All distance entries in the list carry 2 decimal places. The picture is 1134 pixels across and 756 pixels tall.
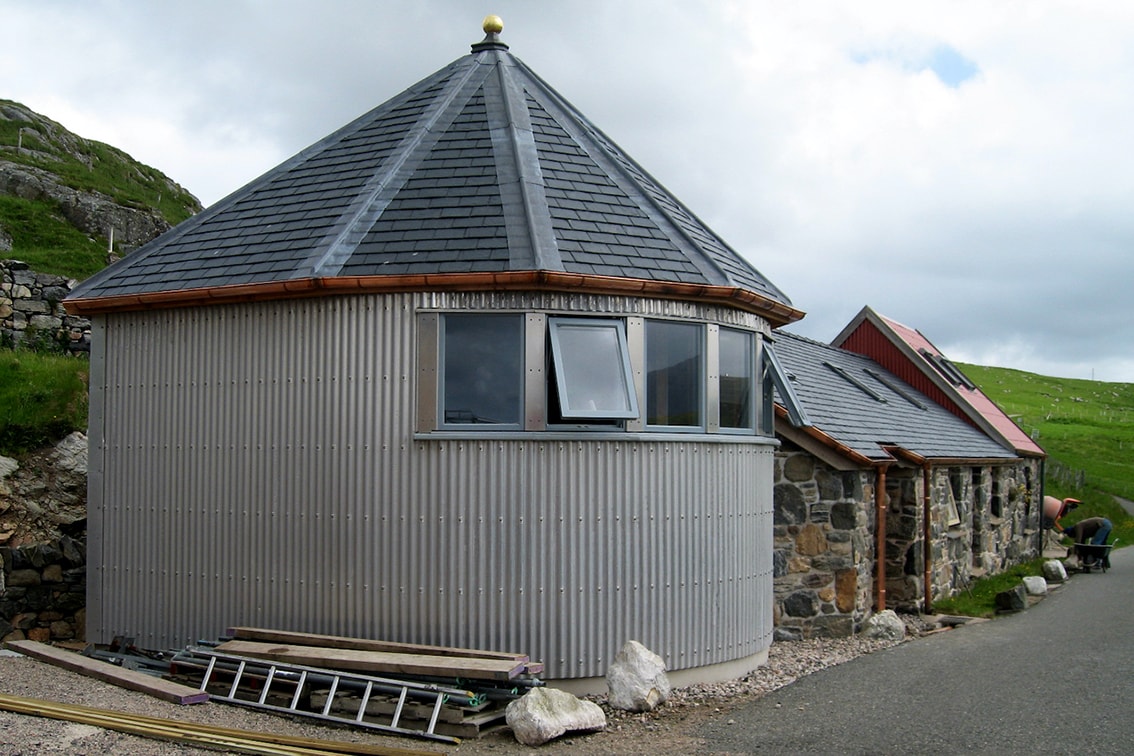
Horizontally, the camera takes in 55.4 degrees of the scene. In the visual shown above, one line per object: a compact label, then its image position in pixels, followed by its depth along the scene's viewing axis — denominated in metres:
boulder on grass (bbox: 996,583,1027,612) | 17.14
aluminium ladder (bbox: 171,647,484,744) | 8.73
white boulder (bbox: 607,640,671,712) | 9.52
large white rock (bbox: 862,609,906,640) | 14.31
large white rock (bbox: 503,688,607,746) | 8.51
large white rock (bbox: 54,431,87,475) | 14.59
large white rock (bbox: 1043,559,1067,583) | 22.05
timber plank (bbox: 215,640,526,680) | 8.91
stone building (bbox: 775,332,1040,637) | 14.18
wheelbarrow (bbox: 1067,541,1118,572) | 23.92
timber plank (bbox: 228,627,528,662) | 9.42
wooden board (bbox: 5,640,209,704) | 9.31
